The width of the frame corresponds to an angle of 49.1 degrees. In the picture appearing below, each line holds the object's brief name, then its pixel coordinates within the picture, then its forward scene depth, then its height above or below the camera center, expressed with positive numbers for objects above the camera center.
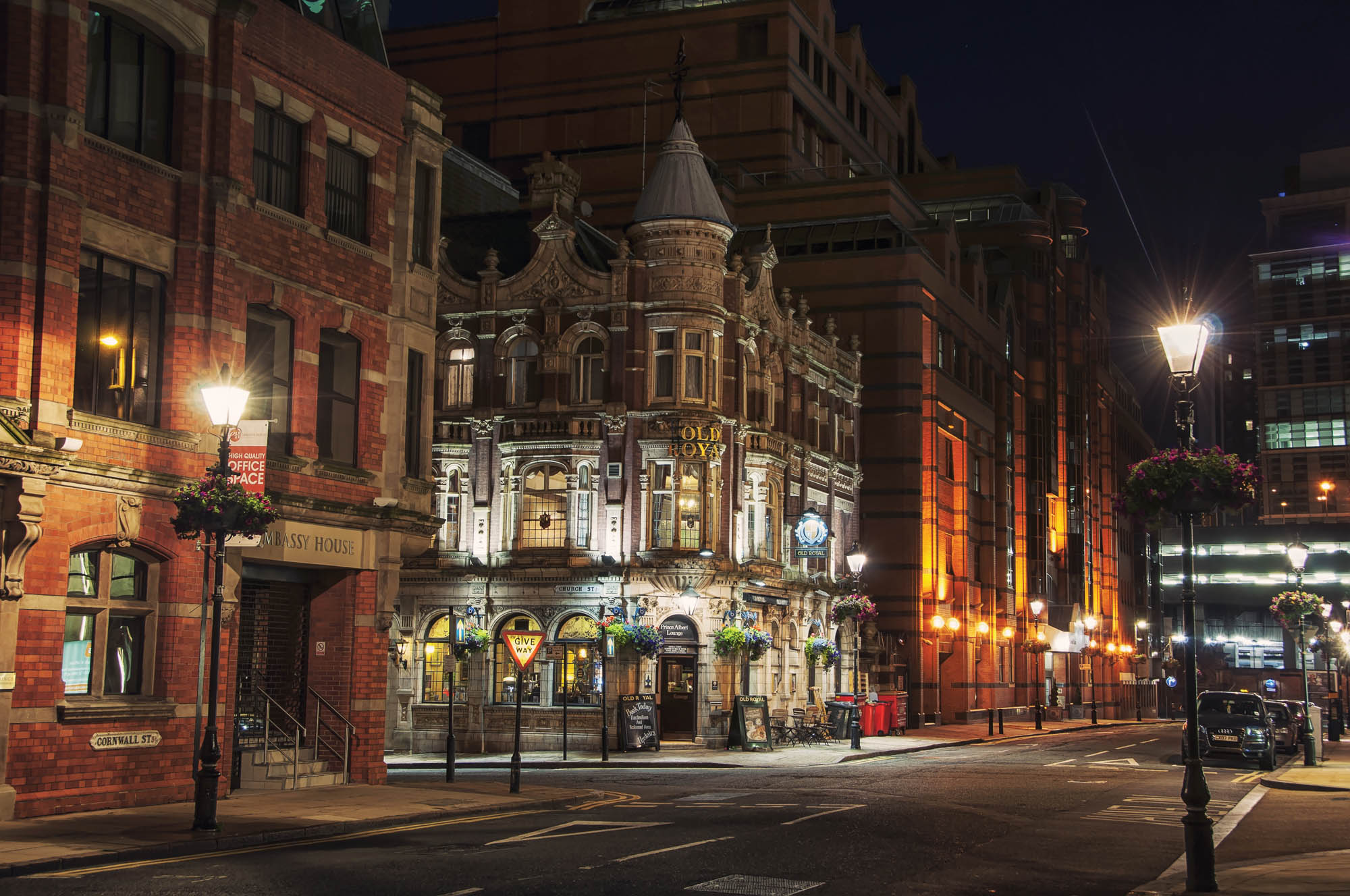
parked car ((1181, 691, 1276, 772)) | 35.84 -2.24
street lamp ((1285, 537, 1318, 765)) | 35.00 -0.45
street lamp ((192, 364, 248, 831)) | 17.38 +0.09
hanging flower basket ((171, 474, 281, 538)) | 18.25 +1.44
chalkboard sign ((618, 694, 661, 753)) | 39.84 -2.53
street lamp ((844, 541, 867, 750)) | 42.12 +1.65
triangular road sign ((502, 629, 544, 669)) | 26.19 -0.28
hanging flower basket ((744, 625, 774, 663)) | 43.38 -0.29
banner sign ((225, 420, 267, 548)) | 20.09 +2.35
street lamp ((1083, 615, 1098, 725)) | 91.75 +0.26
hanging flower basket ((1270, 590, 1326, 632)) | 43.53 +0.92
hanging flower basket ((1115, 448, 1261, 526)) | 17.11 +1.77
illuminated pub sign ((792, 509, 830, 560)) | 46.66 +3.04
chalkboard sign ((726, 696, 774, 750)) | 41.56 -2.67
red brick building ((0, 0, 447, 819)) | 19.62 +4.11
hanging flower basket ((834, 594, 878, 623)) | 52.28 +0.81
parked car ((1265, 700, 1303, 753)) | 42.12 -2.61
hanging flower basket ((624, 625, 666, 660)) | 41.72 -0.28
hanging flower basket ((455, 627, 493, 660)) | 42.94 -0.44
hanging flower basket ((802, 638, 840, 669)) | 49.88 -0.66
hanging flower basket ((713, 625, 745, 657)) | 42.72 -0.30
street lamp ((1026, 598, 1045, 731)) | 61.77 -1.16
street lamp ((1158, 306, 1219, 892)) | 14.19 +0.00
